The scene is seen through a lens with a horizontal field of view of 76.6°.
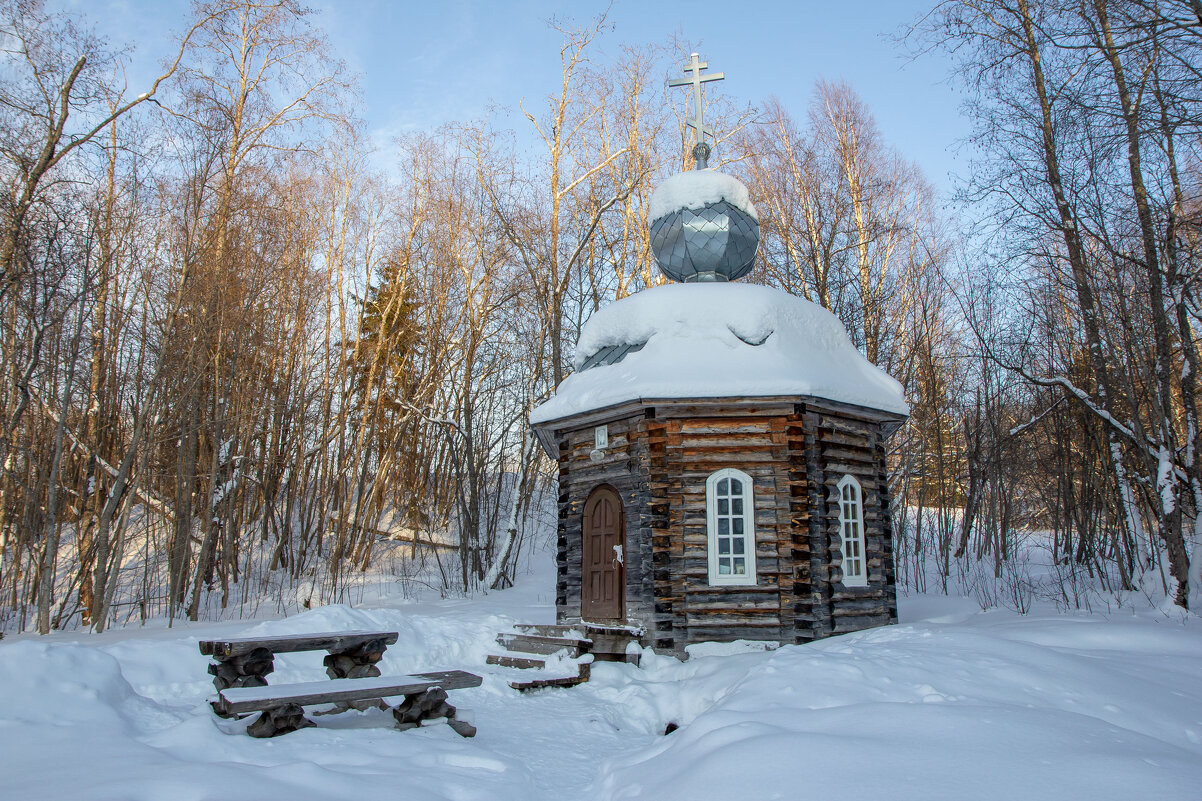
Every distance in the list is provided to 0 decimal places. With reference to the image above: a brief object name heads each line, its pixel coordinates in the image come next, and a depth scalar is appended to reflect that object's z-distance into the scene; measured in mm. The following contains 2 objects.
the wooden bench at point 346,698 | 5543
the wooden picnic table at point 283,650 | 6660
